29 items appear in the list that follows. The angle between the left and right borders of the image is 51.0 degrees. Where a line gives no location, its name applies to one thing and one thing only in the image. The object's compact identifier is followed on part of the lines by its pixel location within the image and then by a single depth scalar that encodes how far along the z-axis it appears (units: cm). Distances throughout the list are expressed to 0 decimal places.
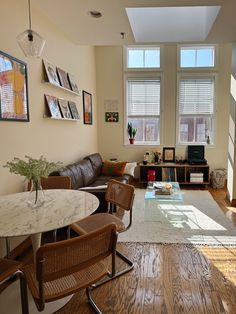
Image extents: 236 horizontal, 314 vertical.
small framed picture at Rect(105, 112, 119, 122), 576
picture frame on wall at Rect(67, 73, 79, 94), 394
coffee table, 345
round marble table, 142
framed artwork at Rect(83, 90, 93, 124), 485
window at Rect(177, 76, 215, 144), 549
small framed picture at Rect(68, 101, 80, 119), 396
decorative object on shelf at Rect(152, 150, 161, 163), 553
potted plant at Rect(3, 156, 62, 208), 173
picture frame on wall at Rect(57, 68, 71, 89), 356
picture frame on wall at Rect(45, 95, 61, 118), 322
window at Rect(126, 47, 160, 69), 550
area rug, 288
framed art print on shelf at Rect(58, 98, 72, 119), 362
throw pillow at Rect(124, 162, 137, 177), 474
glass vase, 183
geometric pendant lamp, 205
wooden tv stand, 523
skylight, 341
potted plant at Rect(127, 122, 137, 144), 566
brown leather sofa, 308
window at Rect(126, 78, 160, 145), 562
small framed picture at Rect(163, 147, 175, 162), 561
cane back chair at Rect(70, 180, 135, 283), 217
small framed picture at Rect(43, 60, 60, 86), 313
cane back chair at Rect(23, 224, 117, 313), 121
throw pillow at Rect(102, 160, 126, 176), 458
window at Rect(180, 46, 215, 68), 537
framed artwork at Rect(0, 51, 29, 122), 227
